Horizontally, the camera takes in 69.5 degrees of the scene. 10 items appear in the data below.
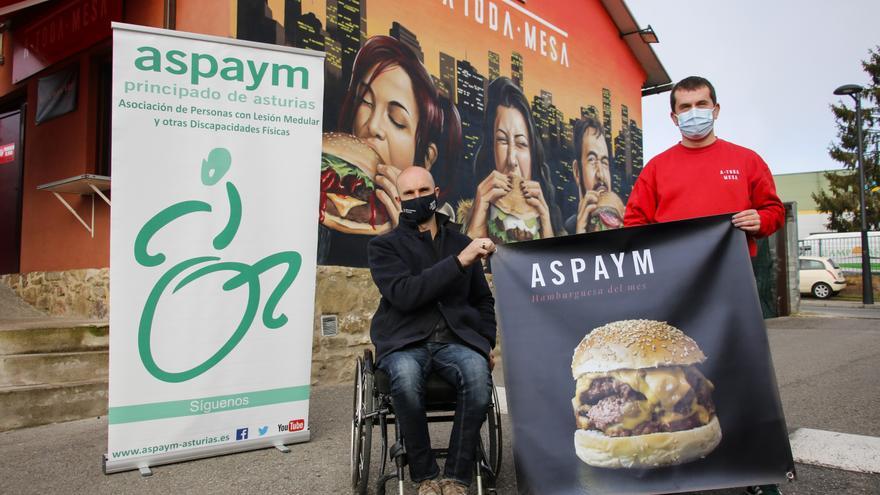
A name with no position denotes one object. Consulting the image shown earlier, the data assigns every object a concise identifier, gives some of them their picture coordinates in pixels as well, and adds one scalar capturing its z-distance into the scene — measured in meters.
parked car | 20.36
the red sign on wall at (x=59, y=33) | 6.62
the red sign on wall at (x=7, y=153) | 8.23
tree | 30.42
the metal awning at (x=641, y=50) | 11.65
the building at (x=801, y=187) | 46.81
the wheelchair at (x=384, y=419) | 2.85
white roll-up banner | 3.52
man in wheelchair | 2.78
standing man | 2.84
